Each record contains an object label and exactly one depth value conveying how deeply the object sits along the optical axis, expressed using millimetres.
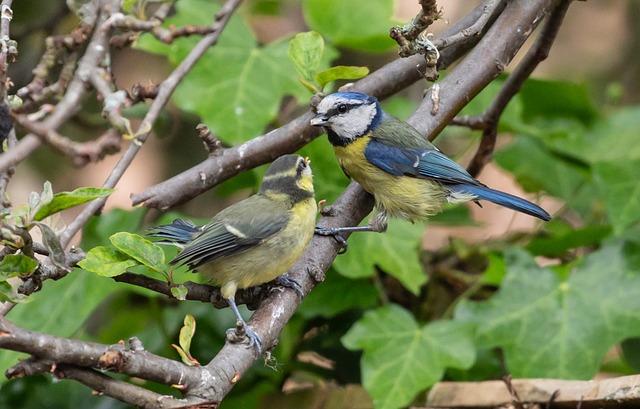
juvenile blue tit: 4460
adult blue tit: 4529
